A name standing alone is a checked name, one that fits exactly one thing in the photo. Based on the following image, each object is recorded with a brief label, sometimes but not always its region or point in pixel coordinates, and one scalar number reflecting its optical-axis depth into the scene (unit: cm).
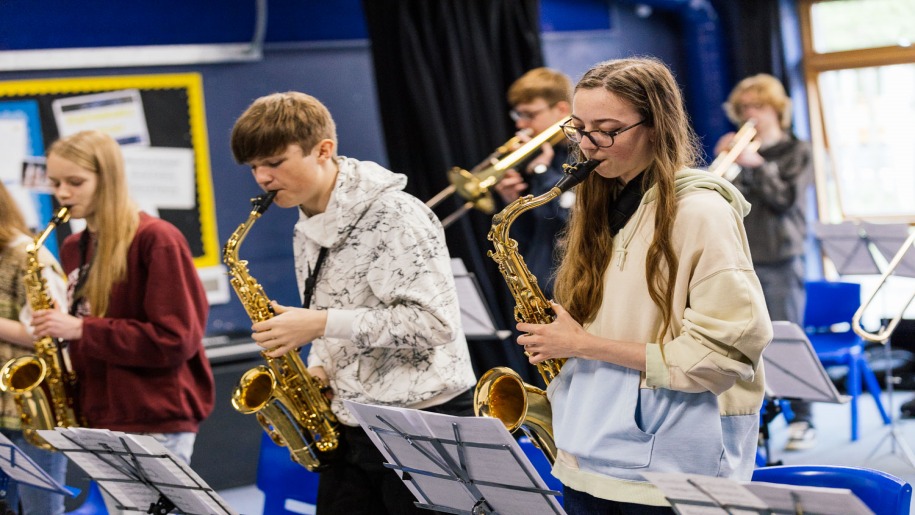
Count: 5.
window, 750
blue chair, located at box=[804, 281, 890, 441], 583
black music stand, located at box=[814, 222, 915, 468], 523
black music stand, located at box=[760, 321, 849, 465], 397
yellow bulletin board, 529
